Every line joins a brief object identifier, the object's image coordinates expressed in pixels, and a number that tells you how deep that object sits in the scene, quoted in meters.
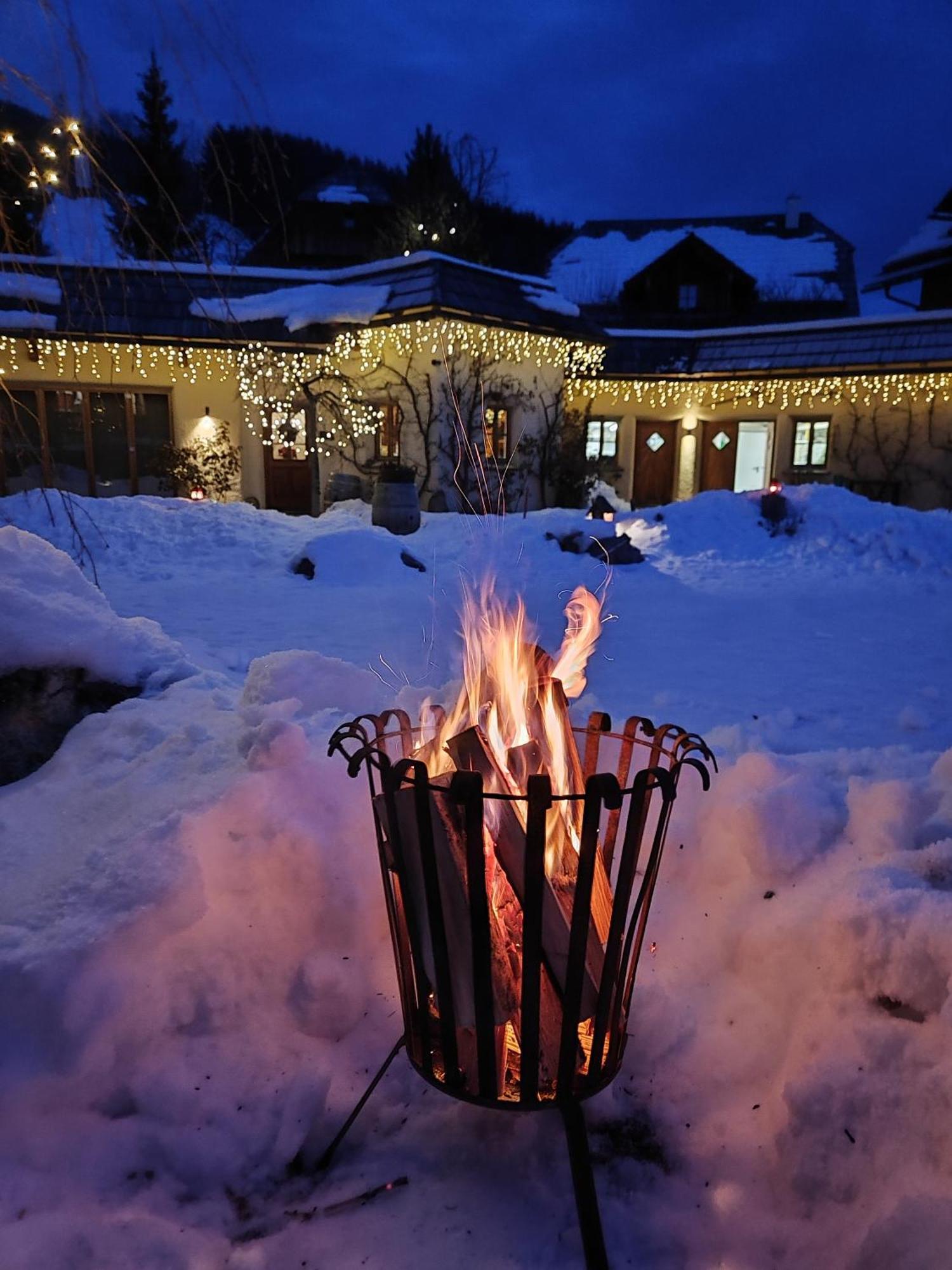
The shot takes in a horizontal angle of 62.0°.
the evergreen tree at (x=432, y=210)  21.72
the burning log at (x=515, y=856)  1.67
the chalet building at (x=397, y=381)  14.10
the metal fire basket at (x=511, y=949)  1.49
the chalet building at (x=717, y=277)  23.31
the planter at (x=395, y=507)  11.54
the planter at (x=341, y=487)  14.12
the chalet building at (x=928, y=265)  19.47
